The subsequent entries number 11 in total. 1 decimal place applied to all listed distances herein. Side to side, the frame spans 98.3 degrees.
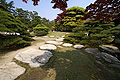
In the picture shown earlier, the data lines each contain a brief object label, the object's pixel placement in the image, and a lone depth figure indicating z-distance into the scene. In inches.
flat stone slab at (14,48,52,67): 63.7
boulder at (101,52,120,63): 72.0
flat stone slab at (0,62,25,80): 41.9
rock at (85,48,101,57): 90.9
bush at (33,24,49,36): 298.7
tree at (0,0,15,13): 547.5
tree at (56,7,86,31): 377.4
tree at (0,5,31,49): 82.7
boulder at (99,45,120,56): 90.3
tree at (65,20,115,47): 121.4
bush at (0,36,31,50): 81.6
